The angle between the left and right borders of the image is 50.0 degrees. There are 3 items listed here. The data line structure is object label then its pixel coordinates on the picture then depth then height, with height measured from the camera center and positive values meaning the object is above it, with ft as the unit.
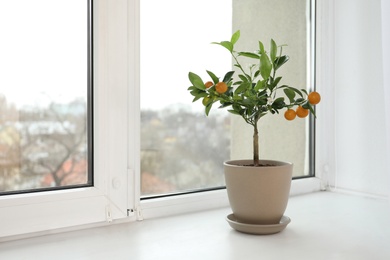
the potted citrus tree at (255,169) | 3.41 -0.33
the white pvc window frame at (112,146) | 3.54 -0.15
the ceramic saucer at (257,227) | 3.48 -0.82
